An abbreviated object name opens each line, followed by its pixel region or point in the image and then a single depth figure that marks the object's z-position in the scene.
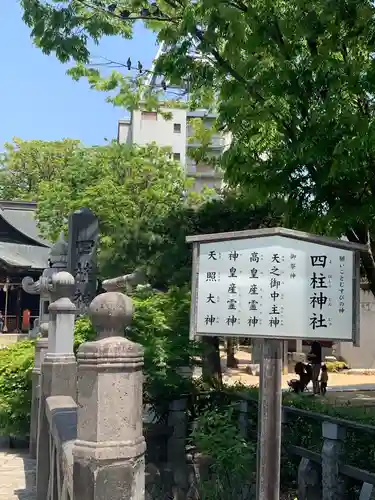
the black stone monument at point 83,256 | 10.95
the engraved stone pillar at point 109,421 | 2.59
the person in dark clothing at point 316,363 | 15.04
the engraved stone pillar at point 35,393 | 8.20
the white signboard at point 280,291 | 3.63
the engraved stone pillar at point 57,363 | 5.72
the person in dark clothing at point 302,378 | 13.64
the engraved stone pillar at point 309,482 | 6.18
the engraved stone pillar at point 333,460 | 5.77
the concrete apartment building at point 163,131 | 40.75
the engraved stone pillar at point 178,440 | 7.70
